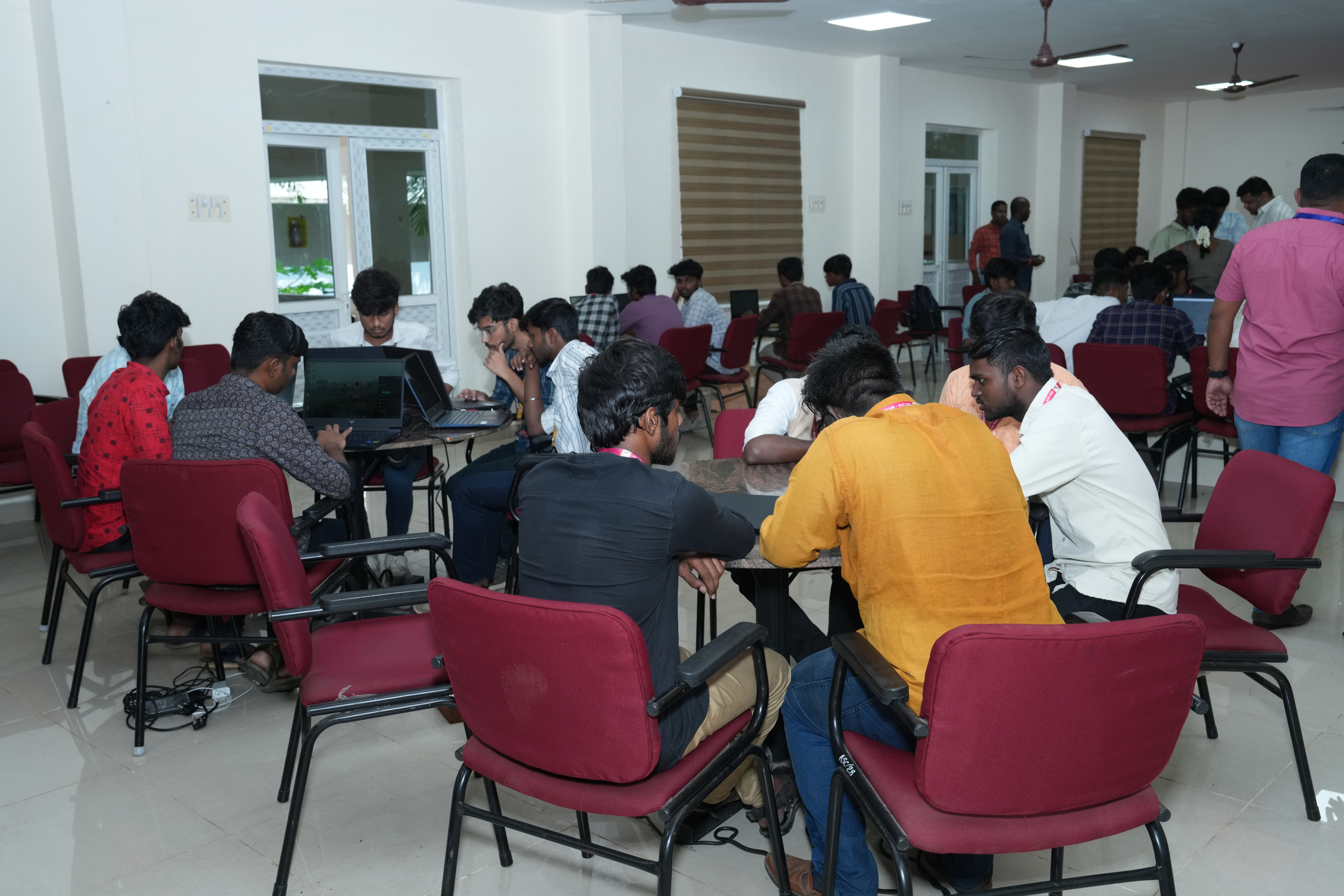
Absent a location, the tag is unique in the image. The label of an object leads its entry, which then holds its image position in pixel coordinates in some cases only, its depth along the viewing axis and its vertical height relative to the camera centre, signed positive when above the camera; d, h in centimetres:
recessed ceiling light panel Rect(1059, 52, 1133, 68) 1004 +184
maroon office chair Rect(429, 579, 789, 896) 157 -69
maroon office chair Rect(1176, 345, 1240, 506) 452 -68
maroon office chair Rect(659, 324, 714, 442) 579 -48
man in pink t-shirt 335 -24
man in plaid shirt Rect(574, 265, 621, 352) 618 -32
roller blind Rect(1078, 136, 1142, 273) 1284 +72
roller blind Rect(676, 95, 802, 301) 848 +58
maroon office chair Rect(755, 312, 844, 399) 673 -52
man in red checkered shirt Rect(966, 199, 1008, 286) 1044 +12
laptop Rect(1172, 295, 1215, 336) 550 -30
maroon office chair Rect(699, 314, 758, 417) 648 -56
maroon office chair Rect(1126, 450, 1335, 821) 219 -64
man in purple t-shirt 644 -34
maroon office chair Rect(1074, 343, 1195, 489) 459 -58
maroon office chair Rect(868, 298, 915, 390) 776 -46
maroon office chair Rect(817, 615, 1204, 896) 143 -67
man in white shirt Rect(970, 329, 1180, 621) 229 -49
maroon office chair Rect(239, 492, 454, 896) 204 -84
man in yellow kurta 173 -46
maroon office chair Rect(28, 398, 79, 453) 376 -53
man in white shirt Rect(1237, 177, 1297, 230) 697 +32
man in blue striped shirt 770 -32
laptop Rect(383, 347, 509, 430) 361 -49
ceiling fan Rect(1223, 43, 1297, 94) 938 +148
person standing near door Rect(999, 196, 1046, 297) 1026 +11
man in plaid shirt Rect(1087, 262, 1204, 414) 479 -33
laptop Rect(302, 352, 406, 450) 355 -43
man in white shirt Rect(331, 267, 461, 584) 416 -31
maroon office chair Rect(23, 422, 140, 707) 300 -70
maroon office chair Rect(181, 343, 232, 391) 538 -46
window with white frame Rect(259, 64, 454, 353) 634 +49
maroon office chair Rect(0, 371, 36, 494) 466 -61
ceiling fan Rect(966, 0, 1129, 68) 692 +129
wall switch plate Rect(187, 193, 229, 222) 574 +33
